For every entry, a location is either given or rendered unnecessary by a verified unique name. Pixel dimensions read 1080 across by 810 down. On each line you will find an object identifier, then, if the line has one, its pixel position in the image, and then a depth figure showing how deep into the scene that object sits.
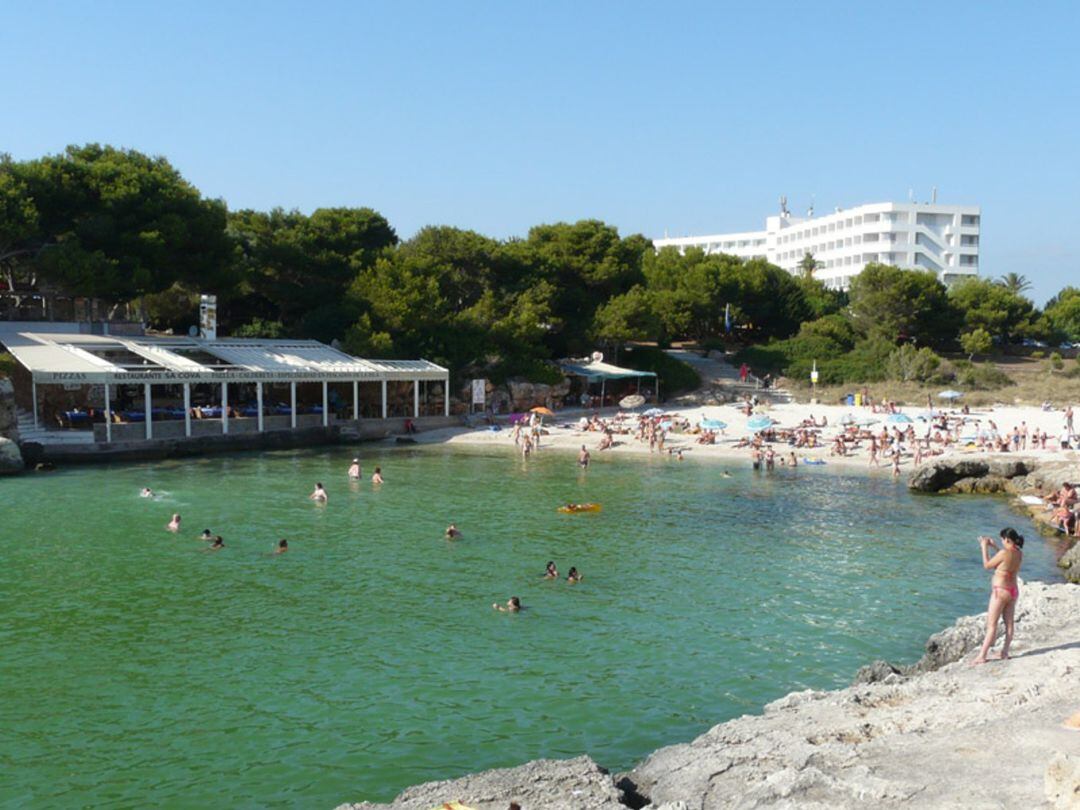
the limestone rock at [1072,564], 18.17
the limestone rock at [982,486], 29.36
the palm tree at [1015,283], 85.93
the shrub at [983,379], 55.06
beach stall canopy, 49.97
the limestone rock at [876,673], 11.83
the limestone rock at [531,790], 8.09
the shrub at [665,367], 53.84
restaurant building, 32.88
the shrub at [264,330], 47.34
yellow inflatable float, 24.88
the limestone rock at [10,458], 28.39
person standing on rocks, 10.75
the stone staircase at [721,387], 51.97
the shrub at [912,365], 55.16
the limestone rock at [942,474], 29.41
